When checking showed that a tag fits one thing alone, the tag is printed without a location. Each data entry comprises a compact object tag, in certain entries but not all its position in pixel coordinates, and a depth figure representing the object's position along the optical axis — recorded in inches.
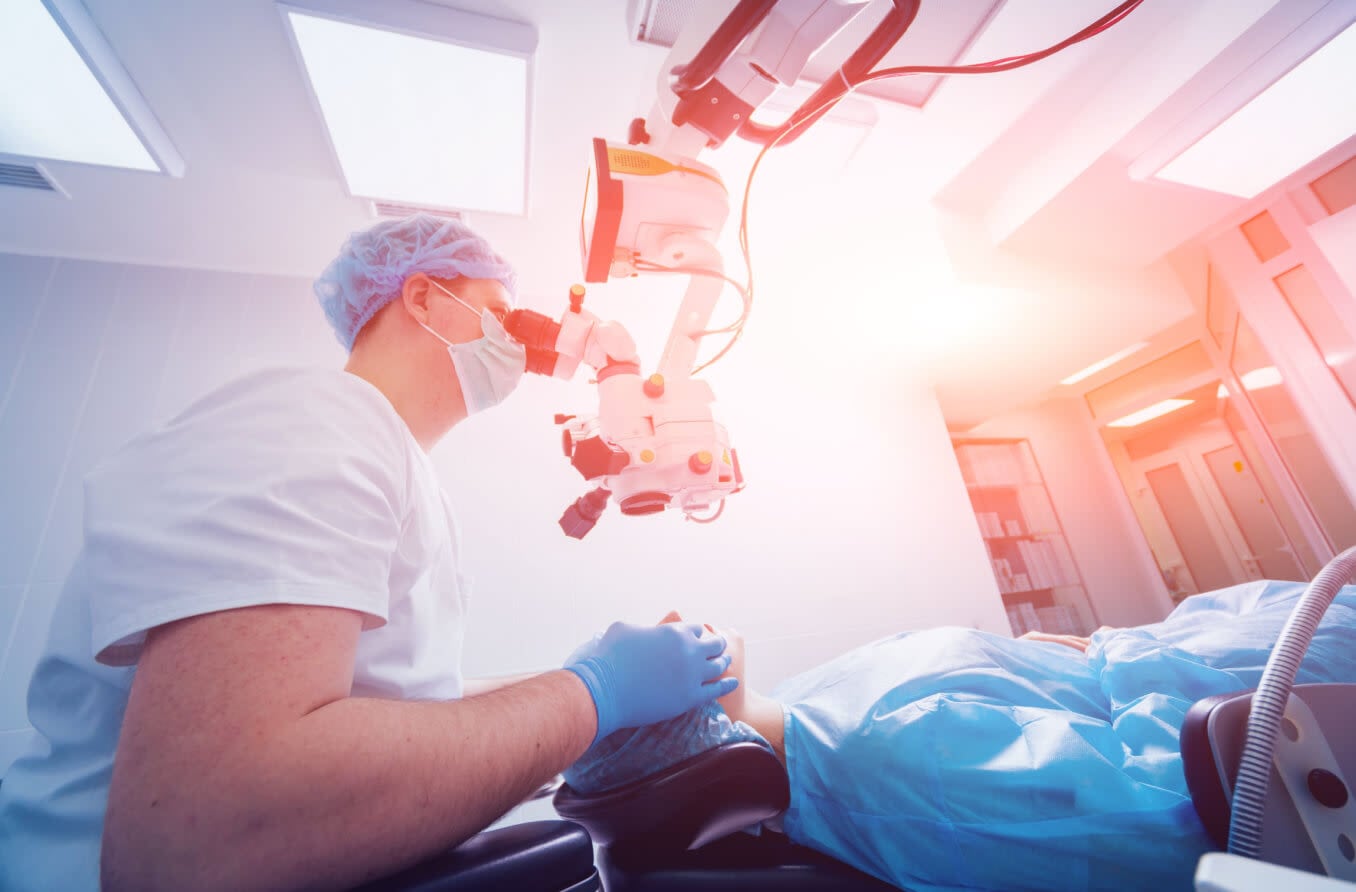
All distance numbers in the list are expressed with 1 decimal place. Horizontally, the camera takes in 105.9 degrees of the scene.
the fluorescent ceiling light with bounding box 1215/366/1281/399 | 103.8
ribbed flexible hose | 18.1
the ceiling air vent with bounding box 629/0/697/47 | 50.2
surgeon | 15.5
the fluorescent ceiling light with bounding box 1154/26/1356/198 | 67.9
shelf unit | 153.8
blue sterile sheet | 25.6
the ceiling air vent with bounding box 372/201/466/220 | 70.9
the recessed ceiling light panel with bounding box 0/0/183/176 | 47.5
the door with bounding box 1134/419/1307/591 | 168.9
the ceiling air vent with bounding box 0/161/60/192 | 62.6
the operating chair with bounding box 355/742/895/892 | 25.9
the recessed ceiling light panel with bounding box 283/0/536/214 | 51.2
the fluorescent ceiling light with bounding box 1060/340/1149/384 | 145.7
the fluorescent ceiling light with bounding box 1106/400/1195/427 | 176.6
